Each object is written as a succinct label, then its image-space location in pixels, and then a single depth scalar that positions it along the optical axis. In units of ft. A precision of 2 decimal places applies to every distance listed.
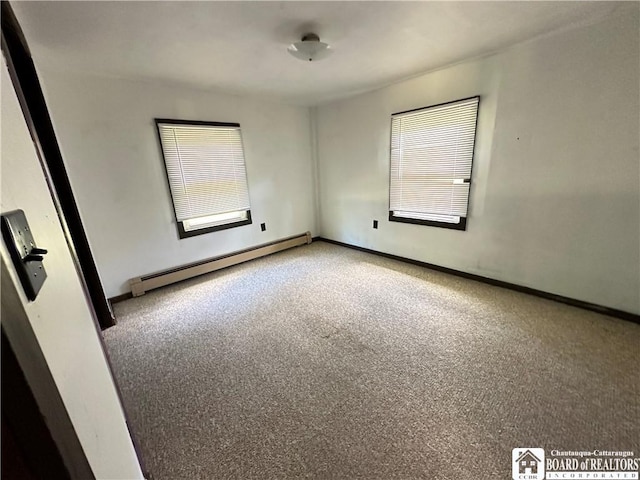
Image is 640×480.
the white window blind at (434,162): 8.68
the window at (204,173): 9.70
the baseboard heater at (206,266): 9.61
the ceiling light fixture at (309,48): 6.07
